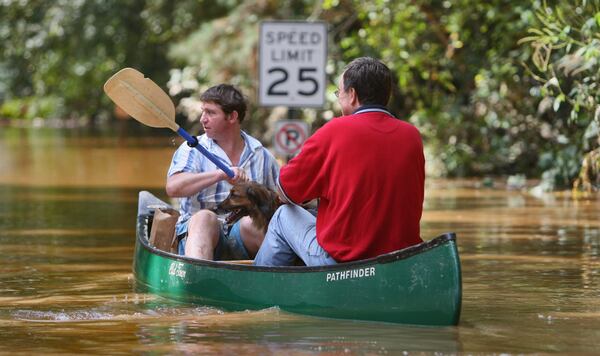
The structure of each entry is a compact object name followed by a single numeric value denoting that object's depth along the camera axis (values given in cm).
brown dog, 1812
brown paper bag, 2008
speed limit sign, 2731
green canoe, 1477
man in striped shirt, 1820
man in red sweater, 1527
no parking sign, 2775
